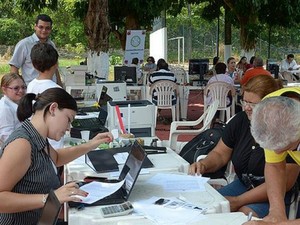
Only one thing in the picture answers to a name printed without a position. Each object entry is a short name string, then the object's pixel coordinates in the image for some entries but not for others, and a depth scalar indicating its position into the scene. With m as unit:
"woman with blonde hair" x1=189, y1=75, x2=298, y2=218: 2.97
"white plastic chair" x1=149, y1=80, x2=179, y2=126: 8.88
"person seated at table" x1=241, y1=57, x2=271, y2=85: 8.13
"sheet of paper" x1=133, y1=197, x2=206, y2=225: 2.14
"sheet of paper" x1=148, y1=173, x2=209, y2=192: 2.57
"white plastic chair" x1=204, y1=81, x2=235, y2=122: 8.40
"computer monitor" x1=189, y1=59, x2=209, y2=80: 11.21
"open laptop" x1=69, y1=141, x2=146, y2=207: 2.34
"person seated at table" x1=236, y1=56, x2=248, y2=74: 12.88
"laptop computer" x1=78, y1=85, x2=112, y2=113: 4.94
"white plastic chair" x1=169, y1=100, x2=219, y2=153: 4.74
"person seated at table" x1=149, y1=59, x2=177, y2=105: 8.96
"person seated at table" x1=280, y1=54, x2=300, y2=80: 16.31
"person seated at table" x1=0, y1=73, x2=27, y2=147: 3.88
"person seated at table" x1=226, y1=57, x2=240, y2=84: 11.56
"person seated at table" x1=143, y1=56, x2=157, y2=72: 14.16
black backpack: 3.81
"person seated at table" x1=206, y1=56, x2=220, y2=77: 12.05
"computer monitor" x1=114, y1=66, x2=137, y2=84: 8.47
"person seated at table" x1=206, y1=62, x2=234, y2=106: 8.46
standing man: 5.17
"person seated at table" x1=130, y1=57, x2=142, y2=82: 12.49
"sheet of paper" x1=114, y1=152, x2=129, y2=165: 3.02
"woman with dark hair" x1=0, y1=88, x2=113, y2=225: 2.18
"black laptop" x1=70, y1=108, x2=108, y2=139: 4.04
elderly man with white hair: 2.04
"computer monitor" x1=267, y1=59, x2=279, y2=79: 11.12
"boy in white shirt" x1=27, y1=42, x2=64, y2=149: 3.69
